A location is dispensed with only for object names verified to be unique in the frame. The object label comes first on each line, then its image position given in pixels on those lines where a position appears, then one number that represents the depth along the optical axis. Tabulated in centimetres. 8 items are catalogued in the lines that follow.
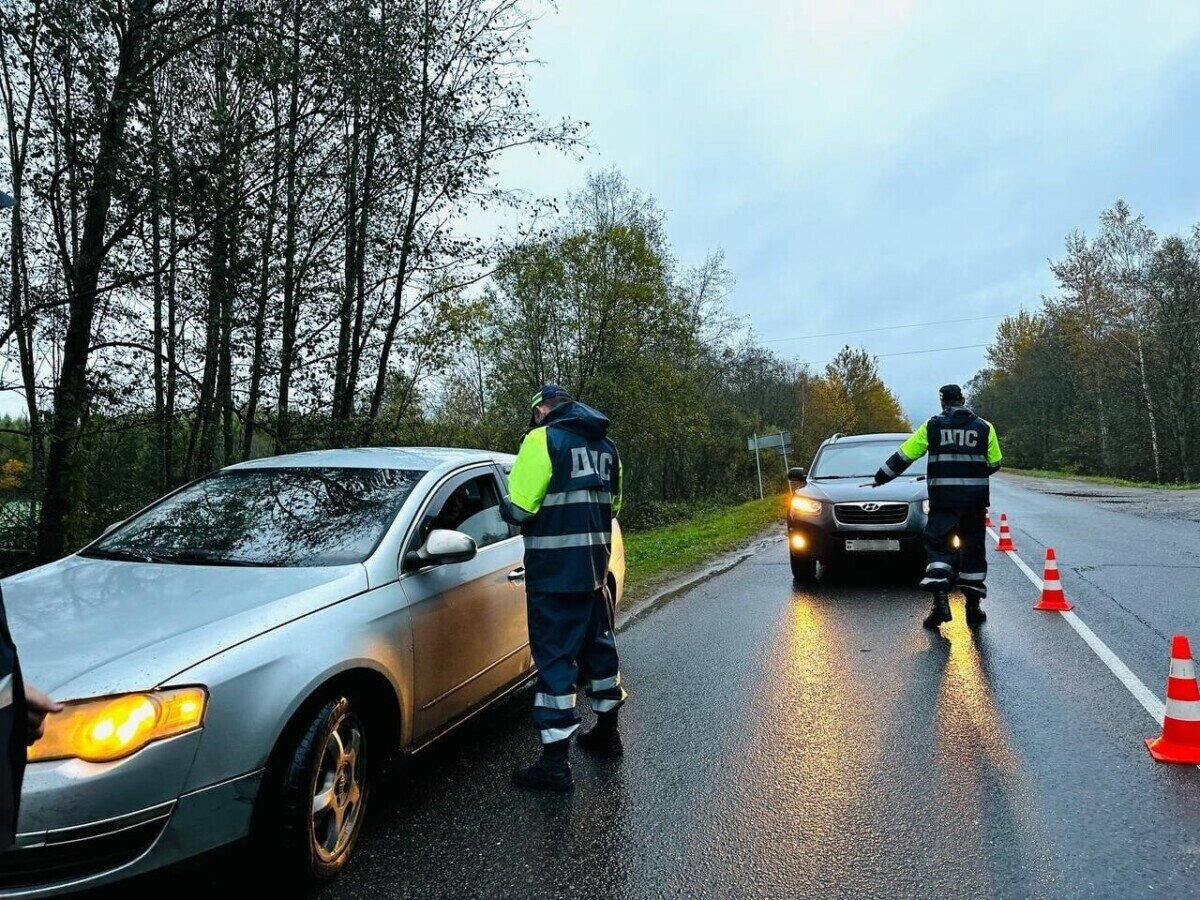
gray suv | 845
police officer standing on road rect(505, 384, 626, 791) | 371
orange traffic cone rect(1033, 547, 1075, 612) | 714
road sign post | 2867
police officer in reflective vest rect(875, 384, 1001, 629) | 665
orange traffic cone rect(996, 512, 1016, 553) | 1131
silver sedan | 233
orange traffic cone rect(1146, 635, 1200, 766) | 380
